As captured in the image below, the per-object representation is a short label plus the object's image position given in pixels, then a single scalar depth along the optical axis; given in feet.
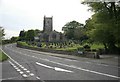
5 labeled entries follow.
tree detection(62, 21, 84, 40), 167.60
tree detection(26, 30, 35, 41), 194.05
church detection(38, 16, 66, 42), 199.13
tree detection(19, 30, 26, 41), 203.84
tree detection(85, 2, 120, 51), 46.61
